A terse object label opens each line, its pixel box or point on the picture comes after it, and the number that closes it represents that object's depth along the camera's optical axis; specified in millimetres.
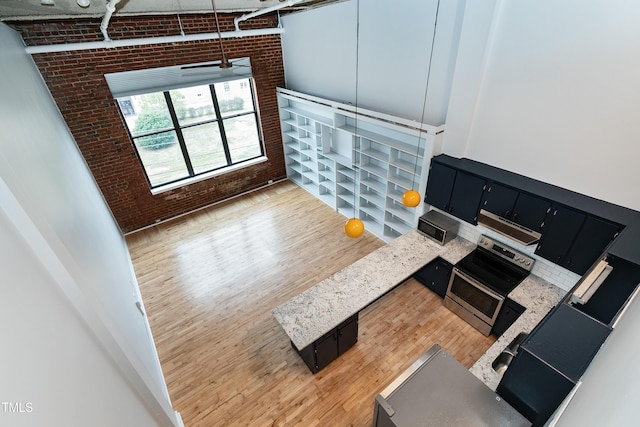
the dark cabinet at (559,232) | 3119
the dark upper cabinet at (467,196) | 3865
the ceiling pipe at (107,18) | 3324
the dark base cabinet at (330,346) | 3514
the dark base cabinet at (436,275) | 4311
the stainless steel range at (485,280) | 3787
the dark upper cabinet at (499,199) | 3554
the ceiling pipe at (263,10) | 4095
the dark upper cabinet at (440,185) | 4160
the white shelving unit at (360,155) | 4684
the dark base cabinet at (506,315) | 3590
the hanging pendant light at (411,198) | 3400
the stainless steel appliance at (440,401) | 2307
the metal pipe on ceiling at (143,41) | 4547
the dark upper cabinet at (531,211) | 3311
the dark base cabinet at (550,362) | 2094
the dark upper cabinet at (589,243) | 2912
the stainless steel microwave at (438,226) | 4387
